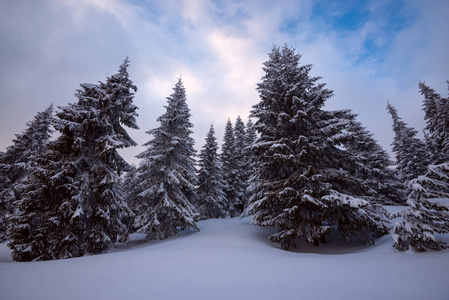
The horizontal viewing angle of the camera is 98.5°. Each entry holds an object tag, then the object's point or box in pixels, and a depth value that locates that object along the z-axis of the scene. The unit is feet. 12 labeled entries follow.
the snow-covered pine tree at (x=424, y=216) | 21.09
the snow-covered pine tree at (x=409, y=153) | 87.43
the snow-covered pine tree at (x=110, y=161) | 35.45
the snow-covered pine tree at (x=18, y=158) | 62.64
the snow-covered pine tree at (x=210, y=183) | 81.92
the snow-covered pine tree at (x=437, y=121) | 79.87
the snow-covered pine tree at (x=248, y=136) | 99.07
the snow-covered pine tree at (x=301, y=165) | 33.14
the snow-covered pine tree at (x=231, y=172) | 95.91
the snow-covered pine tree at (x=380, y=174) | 78.07
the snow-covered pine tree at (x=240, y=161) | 96.94
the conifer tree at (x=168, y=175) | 46.01
